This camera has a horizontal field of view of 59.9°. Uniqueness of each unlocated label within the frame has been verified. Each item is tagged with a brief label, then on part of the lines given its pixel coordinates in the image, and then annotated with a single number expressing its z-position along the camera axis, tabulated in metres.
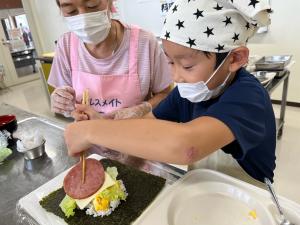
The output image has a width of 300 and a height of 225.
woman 1.02
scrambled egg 0.57
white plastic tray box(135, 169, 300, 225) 0.54
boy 0.55
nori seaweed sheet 0.57
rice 0.57
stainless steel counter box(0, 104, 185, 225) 0.71
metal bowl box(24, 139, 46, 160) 0.91
